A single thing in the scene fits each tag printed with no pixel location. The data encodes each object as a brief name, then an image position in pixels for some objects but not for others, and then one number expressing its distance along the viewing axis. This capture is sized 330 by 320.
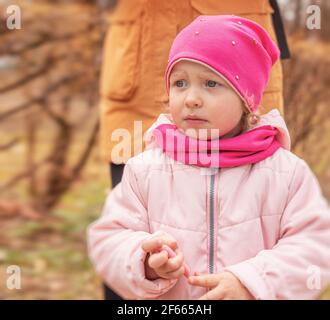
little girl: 2.39
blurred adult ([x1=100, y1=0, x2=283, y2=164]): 2.57
